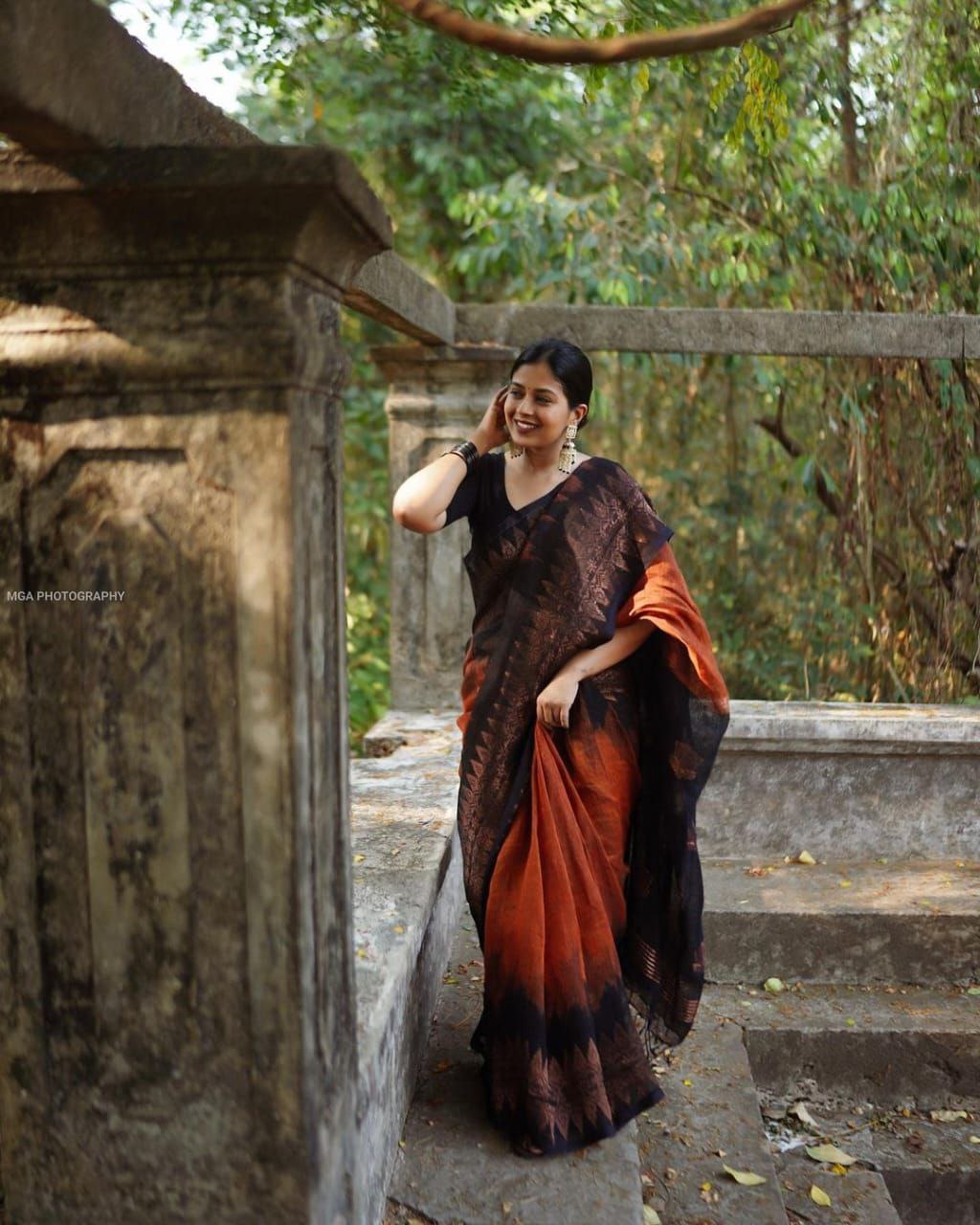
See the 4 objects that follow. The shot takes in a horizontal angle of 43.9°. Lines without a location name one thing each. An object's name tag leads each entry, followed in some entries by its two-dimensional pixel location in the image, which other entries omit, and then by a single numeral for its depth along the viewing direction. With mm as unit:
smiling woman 2525
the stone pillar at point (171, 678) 1528
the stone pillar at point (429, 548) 4742
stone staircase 2416
